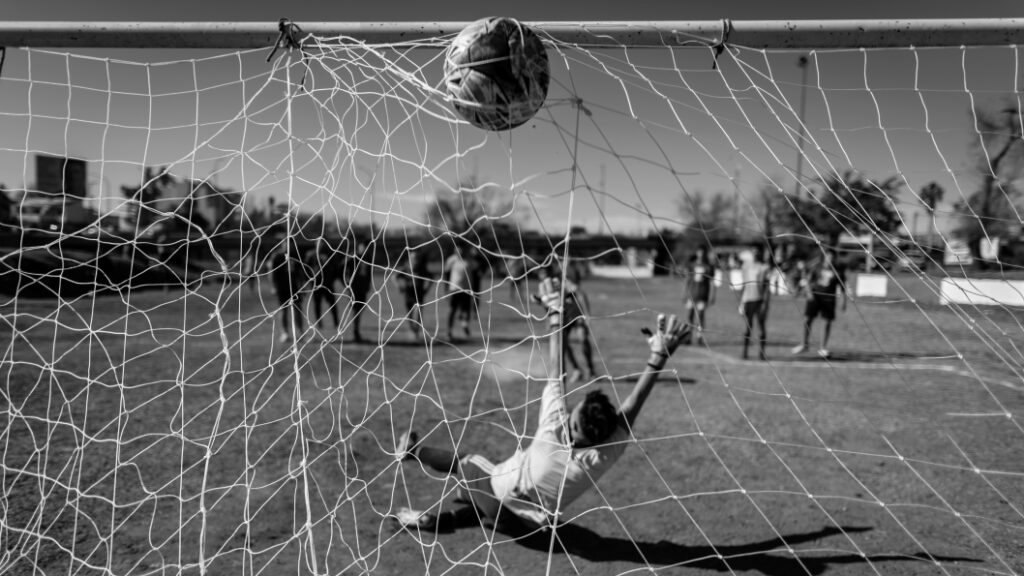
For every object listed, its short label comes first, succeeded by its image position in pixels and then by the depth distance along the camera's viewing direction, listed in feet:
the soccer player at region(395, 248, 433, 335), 33.35
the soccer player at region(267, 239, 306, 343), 27.82
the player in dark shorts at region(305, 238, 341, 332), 29.36
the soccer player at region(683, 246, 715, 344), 32.58
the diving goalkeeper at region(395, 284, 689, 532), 10.69
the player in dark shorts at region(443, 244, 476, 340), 33.47
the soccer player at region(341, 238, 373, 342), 30.89
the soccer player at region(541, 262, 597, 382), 23.47
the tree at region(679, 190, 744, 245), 119.34
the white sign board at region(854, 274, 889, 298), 69.97
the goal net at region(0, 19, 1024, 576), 10.71
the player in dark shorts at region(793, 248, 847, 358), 30.58
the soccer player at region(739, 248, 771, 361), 29.81
